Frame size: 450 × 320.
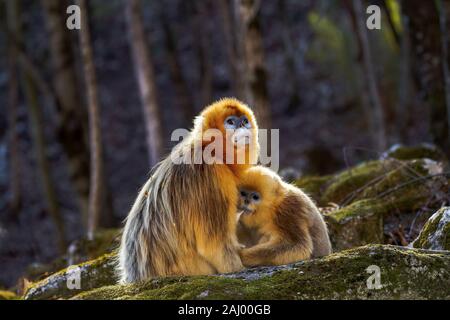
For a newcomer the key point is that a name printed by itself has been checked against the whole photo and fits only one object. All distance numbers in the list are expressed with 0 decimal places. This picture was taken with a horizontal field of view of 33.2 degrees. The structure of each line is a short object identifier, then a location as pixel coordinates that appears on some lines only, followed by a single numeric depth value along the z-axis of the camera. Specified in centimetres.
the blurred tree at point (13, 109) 1397
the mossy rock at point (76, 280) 555
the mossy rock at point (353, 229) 584
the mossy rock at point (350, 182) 708
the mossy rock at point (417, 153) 774
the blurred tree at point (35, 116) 1339
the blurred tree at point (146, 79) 1028
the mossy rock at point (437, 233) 465
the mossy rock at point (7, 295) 615
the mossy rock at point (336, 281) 371
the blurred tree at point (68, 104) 1191
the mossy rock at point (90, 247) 701
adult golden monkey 445
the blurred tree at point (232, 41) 1490
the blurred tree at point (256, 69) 905
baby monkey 461
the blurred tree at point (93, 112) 953
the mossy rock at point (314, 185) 732
